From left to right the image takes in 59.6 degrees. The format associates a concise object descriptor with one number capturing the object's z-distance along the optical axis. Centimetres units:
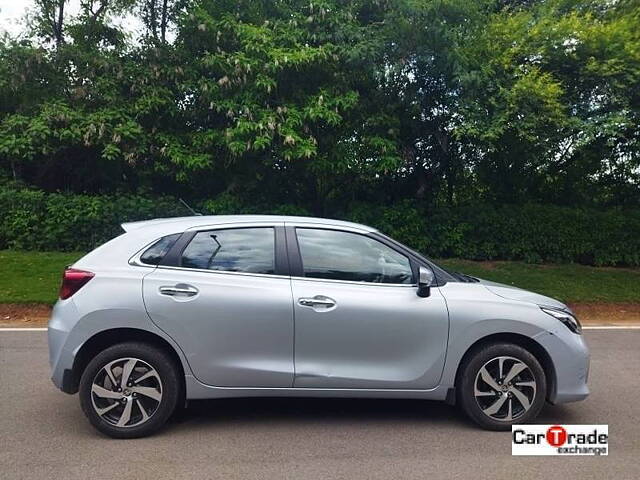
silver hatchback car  411
